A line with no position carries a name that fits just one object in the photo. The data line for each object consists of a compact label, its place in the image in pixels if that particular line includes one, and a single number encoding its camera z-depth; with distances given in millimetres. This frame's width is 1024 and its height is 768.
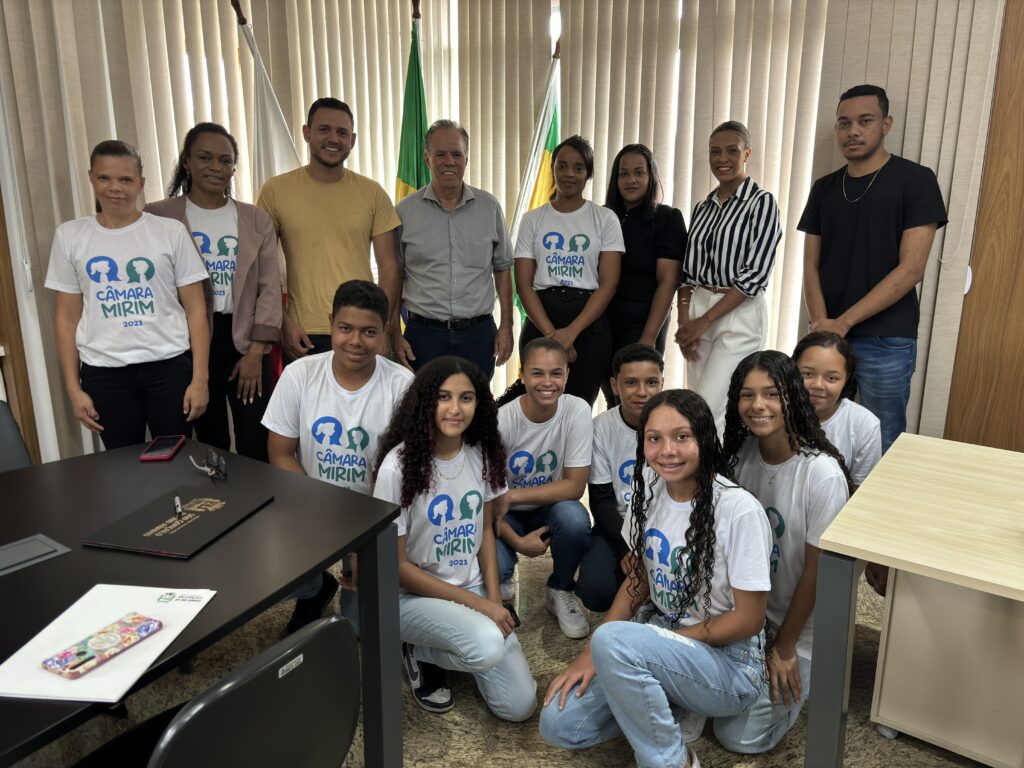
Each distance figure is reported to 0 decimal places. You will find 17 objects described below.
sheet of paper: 1017
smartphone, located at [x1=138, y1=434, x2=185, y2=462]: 1876
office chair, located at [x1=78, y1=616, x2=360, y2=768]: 893
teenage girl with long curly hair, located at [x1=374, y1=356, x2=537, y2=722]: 1894
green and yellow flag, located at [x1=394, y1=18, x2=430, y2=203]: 3957
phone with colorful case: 1052
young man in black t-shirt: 2615
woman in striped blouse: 2816
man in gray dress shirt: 2971
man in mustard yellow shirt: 2787
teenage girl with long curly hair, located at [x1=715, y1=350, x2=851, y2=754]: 1759
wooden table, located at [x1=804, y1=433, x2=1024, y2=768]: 1327
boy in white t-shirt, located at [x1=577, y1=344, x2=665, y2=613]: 2303
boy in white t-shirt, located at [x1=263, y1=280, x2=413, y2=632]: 2092
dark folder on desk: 1409
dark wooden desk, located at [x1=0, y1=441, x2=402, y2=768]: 1150
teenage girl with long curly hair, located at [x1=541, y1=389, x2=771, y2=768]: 1587
